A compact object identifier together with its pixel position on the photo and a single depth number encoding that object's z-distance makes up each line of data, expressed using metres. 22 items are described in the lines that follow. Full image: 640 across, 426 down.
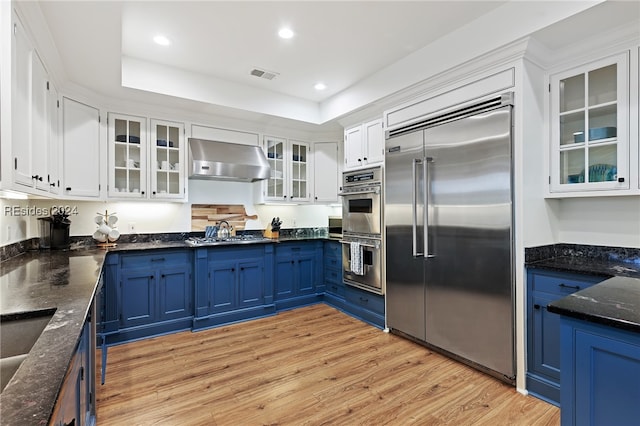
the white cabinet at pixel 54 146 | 2.61
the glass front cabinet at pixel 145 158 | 3.51
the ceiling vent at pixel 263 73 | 3.45
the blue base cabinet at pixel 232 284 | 3.61
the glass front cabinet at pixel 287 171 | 4.48
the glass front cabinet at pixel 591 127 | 2.21
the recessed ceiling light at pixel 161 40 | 2.79
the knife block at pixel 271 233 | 4.51
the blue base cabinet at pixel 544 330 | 2.19
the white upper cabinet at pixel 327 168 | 4.86
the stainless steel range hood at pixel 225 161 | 3.76
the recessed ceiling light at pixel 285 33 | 2.69
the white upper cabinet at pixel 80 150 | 3.04
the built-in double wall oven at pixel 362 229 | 3.63
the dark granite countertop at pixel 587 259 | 2.09
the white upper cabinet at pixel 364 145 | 3.68
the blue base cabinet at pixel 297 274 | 4.23
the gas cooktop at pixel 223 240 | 3.72
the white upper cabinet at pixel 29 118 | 1.72
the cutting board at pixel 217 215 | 4.20
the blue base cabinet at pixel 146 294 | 3.17
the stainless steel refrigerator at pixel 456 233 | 2.46
